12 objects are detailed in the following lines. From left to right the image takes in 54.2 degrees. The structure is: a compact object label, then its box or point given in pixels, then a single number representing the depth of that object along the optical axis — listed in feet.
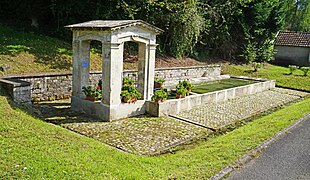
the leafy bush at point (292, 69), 69.36
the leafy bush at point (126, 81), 36.88
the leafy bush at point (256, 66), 72.83
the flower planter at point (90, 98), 31.65
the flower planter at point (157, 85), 42.04
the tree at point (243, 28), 76.69
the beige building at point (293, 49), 93.56
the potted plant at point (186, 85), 40.33
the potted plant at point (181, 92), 36.68
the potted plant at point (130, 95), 31.23
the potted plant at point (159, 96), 32.81
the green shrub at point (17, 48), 42.83
